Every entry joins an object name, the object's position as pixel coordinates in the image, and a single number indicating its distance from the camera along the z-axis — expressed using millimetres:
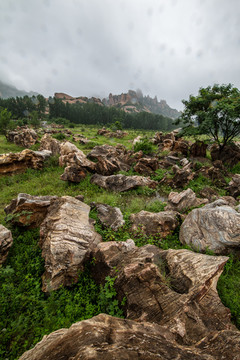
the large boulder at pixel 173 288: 3078
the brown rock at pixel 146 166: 13797
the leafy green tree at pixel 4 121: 31467
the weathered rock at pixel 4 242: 4997
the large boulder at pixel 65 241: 4449
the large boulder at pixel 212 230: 5273
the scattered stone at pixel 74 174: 11367
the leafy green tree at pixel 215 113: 13430
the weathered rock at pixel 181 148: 19141
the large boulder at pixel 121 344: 2045
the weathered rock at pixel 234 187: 9739
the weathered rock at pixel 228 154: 15586
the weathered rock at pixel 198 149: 17438
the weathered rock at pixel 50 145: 17364
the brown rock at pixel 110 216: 6871
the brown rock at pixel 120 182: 10797
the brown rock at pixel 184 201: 8305
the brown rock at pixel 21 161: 12672
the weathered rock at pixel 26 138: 22203
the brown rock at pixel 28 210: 6566
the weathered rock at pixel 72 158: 12869
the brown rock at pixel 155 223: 6582
